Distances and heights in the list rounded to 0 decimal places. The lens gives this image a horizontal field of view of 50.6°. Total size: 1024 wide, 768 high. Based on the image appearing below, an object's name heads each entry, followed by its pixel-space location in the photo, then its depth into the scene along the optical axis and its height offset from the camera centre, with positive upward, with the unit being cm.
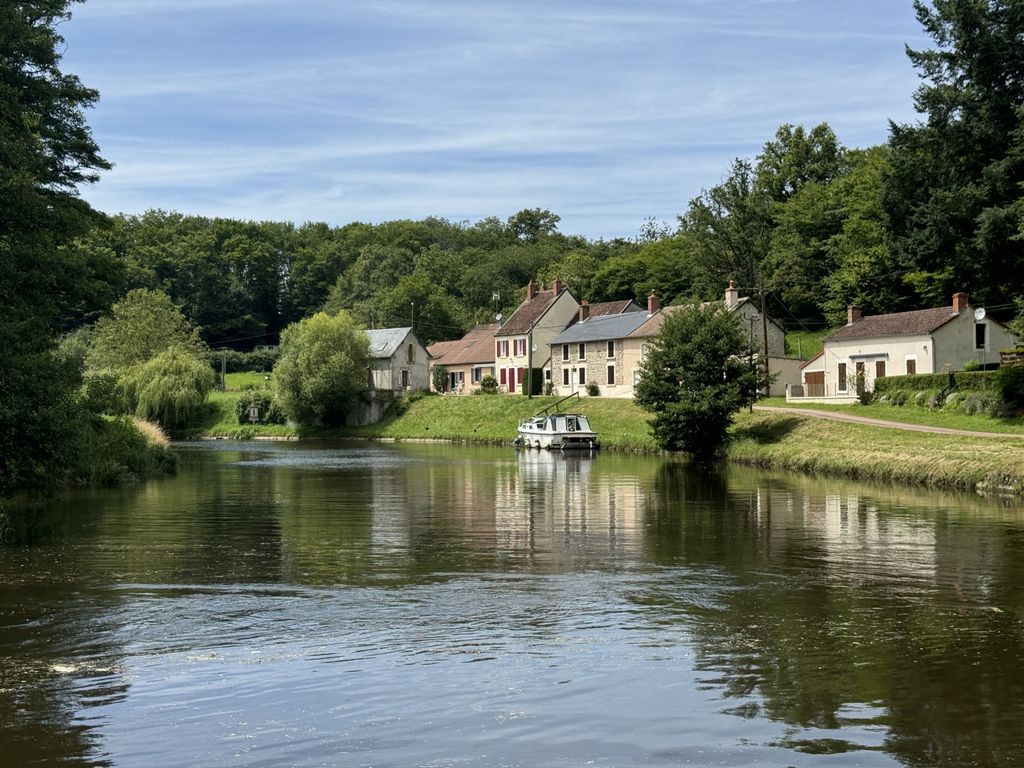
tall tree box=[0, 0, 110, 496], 2512 +479
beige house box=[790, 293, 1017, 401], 6012 +300
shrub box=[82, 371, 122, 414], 4044 +85
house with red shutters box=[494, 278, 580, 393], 8950 +609
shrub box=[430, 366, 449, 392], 9606 +249
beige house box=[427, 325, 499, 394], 9731 +441
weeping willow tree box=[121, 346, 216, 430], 7838 +187
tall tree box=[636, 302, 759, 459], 5084 +105
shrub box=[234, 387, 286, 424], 8856 +38
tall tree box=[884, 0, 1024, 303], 4869 +1161
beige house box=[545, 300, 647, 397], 7975 +394
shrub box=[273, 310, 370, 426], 8381 +303
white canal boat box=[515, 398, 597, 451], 6112 -160
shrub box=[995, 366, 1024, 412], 4512 +36
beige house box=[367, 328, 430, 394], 9412 +411
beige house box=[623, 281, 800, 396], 7225 +492
